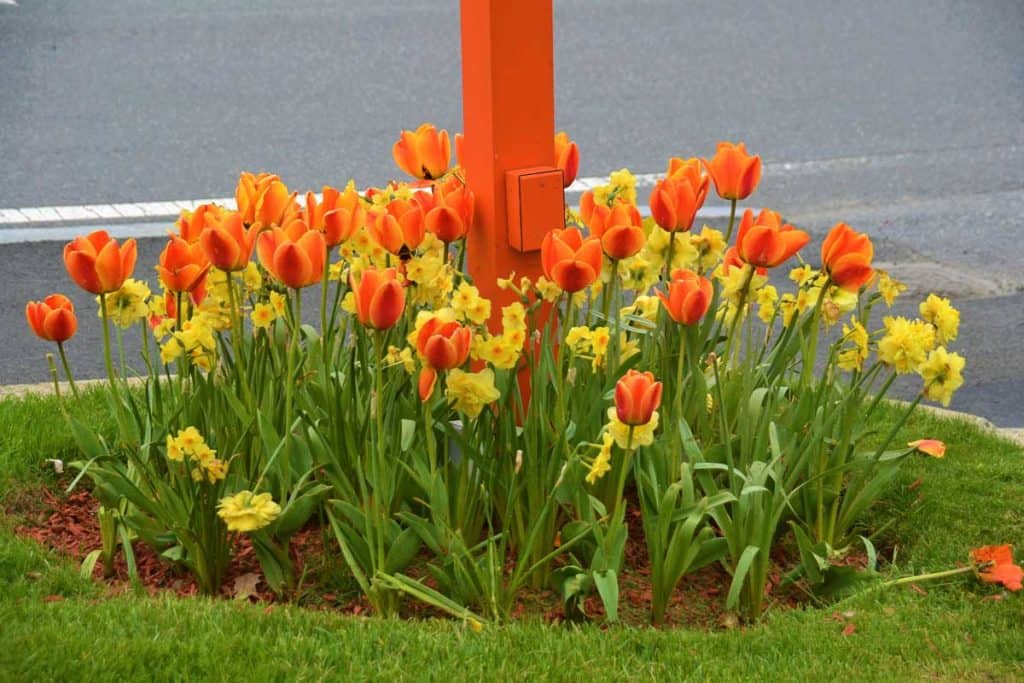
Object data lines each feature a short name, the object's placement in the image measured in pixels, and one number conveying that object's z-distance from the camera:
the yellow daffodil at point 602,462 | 5.24
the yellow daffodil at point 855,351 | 6.10
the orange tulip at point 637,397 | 5.00
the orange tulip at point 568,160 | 6.62
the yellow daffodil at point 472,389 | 5.39
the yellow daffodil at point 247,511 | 5.24
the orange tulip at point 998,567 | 5.62
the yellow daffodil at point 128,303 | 5.97
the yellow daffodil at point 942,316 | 5.95
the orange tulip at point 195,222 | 5.92
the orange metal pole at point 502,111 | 6.20
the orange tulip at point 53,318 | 5.68
